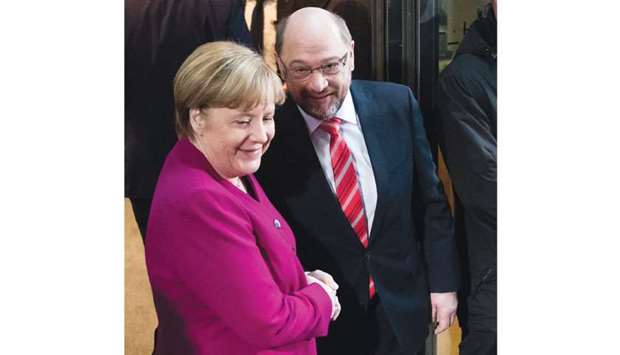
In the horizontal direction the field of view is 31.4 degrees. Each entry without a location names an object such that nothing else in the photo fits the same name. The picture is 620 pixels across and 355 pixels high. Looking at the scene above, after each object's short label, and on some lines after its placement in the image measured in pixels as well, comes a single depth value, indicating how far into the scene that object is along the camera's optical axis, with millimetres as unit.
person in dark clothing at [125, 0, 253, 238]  3186
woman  3074
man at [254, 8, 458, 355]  3229
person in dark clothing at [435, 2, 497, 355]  3379
